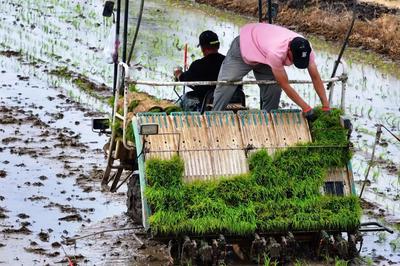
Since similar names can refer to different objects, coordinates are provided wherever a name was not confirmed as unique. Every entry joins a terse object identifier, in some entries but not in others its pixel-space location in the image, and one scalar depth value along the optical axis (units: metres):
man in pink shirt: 15.48
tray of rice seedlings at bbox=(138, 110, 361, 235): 14.91
